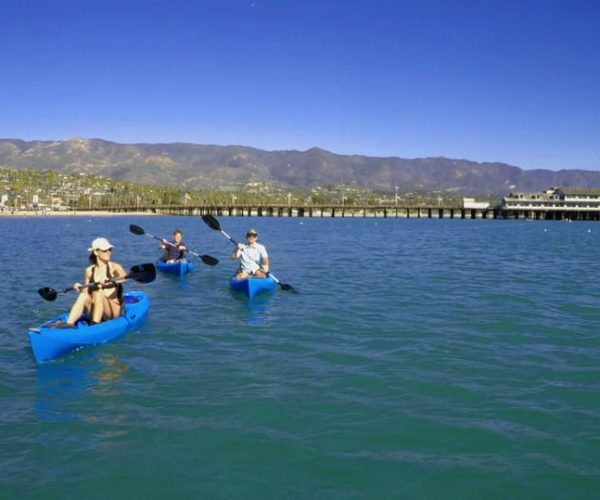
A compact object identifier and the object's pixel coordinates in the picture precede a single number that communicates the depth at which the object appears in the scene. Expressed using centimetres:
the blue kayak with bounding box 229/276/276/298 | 1806
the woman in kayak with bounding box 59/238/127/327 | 1190
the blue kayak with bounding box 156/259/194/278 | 2320
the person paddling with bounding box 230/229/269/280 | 1864
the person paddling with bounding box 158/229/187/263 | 2388
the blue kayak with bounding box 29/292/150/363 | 1076
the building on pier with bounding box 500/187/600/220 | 15288
